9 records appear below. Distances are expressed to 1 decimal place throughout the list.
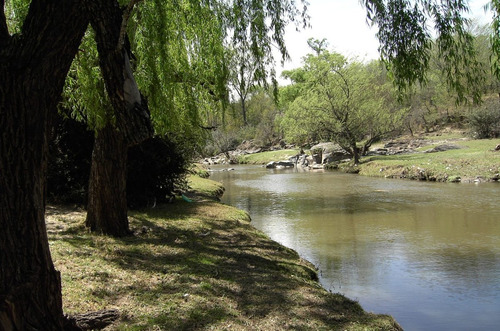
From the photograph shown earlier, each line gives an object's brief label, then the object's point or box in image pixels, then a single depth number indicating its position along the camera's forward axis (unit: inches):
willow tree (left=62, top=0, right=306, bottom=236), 260.2
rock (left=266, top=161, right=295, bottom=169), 1344.7
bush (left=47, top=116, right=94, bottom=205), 391.2
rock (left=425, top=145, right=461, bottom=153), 1073.6
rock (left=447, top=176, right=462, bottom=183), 747.4
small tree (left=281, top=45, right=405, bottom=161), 1130.7
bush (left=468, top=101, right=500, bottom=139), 1155.9
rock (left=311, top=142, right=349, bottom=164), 1269.2
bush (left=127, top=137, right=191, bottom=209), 404.5
